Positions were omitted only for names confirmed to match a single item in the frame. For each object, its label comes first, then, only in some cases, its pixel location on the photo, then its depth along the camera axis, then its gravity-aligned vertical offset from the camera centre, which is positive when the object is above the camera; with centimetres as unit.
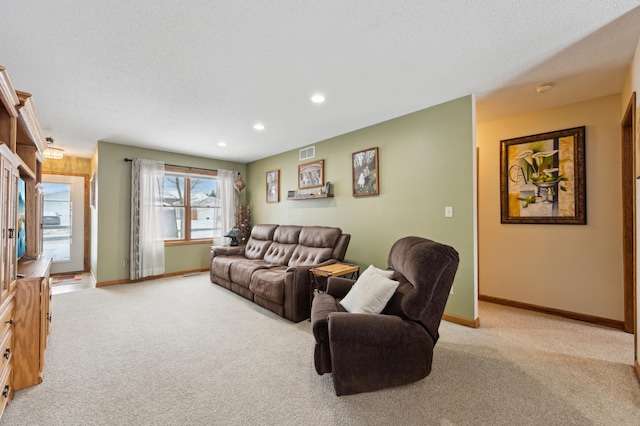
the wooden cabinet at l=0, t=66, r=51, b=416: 171 -51
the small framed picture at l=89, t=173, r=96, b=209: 521 +49
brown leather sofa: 314 -73
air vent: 484 +111
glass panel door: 567 -12
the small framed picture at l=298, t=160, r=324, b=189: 468 +70
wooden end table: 298 -64
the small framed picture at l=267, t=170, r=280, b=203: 555 +58
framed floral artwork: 320 +43
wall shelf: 445 +30
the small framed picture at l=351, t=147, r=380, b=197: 386 +60
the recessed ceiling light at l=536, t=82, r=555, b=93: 277 +129
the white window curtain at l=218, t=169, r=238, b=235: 607 +35
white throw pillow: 205 -62
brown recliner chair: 181 -81
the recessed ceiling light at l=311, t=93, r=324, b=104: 300 +129
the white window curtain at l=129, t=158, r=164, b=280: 493 -7
